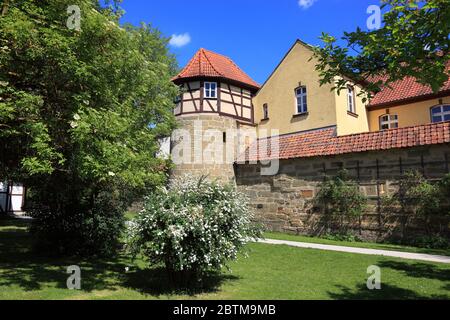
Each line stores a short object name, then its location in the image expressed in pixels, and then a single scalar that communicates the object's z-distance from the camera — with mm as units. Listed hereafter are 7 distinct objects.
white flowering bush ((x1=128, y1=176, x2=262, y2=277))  5270
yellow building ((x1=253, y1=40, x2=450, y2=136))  17094
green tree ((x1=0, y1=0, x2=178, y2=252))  5332
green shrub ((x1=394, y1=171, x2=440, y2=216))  10529
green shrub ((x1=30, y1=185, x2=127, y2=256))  8812
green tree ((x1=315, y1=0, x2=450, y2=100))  4889
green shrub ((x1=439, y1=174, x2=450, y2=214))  10328
